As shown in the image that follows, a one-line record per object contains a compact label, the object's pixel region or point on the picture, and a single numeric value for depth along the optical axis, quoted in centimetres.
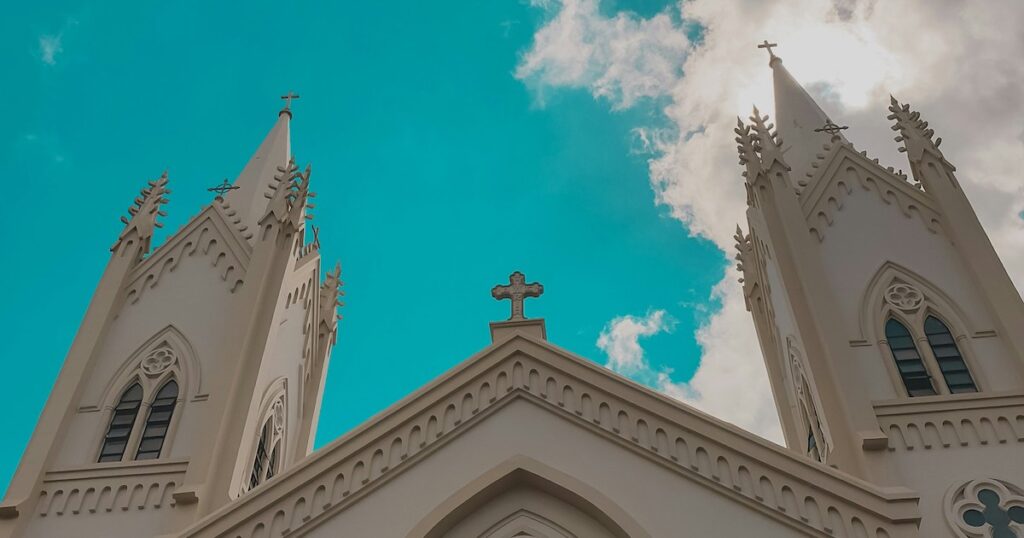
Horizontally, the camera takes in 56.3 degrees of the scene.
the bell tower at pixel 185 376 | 1384
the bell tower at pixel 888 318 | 1320
